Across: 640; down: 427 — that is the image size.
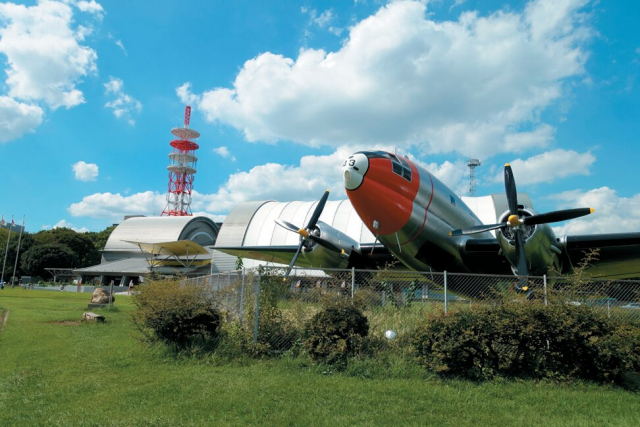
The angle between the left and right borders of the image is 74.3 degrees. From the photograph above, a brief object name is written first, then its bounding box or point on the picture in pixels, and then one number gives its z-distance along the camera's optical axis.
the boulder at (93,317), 16.90
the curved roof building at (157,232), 72.25
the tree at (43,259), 73.94
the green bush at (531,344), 7.93
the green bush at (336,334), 8.86
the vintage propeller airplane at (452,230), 13.16
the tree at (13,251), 76.38
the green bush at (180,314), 10.25
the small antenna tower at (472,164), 64.18
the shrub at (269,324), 9.73
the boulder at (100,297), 23.14
